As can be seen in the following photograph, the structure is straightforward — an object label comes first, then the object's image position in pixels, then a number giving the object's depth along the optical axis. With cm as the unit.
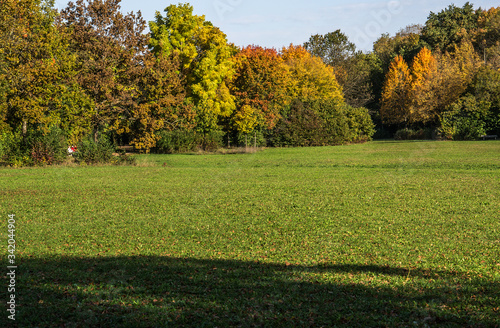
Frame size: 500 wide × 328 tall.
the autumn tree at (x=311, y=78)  5159
